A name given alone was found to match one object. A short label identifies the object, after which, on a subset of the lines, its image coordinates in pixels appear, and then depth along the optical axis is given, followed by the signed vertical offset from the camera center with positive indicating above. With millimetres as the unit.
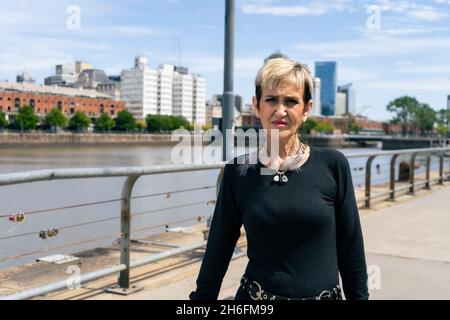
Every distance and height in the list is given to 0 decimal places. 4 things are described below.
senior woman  1828 -283
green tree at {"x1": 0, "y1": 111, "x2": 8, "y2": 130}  87500 +1326
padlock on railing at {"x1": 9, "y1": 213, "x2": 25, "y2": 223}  3483 -561
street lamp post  6004 +528
